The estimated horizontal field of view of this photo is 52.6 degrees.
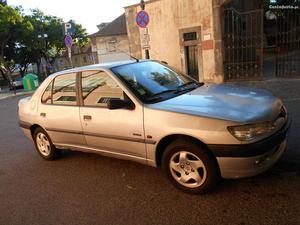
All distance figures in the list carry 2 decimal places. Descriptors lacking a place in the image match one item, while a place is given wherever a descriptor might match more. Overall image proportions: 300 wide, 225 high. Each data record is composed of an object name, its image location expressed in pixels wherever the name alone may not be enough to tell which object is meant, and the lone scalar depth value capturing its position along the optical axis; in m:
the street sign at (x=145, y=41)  10.85
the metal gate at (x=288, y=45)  11.50
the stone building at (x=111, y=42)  42.56
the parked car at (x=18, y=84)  31.62
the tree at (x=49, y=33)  44.38
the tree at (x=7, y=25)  32.53
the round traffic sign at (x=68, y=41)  14.36
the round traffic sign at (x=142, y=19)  10.65
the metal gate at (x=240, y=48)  12.25
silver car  3.36
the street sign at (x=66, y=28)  15.02
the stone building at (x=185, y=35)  13.25
